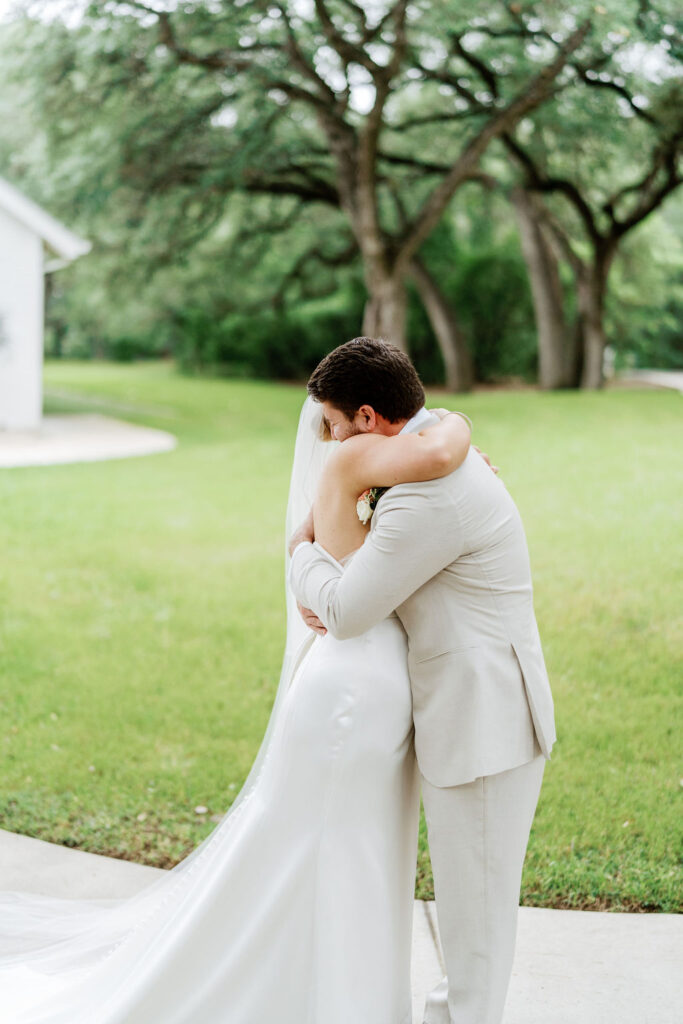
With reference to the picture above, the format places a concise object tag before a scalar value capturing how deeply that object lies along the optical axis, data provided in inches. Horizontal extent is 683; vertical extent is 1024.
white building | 723.4
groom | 97.3
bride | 103.0
